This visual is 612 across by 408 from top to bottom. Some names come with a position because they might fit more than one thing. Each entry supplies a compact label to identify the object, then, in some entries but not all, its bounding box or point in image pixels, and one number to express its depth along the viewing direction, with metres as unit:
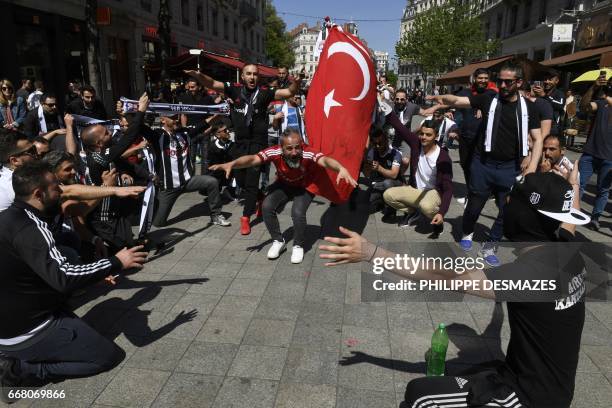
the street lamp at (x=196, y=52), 16.88
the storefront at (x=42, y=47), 14.44
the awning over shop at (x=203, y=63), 18.38
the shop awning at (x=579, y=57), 15.14
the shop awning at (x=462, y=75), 18.20
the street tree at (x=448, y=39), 35.19
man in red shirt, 4.85
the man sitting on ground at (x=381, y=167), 6.86
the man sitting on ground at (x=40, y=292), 2.66
